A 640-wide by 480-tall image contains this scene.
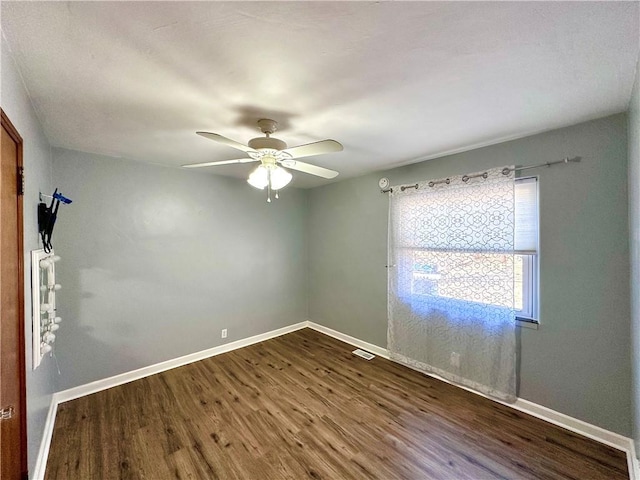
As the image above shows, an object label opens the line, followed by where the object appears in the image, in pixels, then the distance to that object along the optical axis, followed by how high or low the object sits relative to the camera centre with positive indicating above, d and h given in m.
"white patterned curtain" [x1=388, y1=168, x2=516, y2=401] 2.35 -0.45
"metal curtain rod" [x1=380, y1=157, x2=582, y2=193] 2.03 +0.59
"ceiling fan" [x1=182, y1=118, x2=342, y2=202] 1.70 +0.60
